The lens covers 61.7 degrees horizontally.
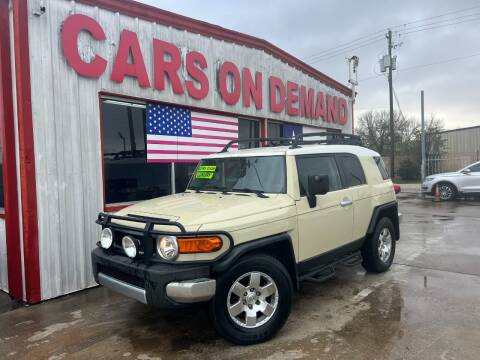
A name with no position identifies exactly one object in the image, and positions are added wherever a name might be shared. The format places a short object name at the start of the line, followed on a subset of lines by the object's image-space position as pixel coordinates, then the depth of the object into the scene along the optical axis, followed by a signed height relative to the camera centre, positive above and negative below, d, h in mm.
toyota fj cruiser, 3564 -676
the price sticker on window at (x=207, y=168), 5348 +21
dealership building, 5285 +889
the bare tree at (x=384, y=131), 39597 +3425
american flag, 7043 +713
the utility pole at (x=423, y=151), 22344 +658
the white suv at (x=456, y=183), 15641 -846
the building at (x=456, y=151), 26795 +833
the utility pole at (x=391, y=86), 27397 +5407
